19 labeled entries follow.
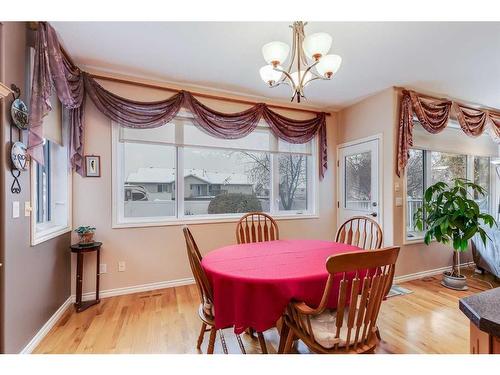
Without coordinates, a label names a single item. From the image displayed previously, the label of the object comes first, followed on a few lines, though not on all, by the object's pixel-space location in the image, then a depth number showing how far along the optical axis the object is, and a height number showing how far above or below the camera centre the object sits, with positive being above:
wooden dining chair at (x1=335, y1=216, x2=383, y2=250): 2.03 -0.46
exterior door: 3.26 +0.11
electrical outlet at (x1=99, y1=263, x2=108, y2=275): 2.65 -0.88
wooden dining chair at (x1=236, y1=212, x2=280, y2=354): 2.52 -0.50
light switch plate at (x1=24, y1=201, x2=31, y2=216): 1.70 -0.15
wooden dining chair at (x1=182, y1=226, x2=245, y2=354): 1.51 -0.67
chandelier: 1.54 +0.88
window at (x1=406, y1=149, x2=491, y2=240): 3.39 +0.24
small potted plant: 2.44 -0.47
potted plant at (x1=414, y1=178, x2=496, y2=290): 2.76 -0.37
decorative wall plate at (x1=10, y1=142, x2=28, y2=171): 1.56 +0.21
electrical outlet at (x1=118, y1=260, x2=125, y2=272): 2.72 -0.88
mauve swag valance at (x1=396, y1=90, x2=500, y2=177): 3.04 +0.96
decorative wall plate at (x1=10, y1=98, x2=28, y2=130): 1.57 +0.49
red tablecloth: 1.36 -0.58
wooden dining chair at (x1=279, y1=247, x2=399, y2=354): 1.14 -0.60
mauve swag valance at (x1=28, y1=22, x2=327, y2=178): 1.74 +0.86
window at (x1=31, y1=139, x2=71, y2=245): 2.36 -0.02
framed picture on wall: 2.60 +0.24
